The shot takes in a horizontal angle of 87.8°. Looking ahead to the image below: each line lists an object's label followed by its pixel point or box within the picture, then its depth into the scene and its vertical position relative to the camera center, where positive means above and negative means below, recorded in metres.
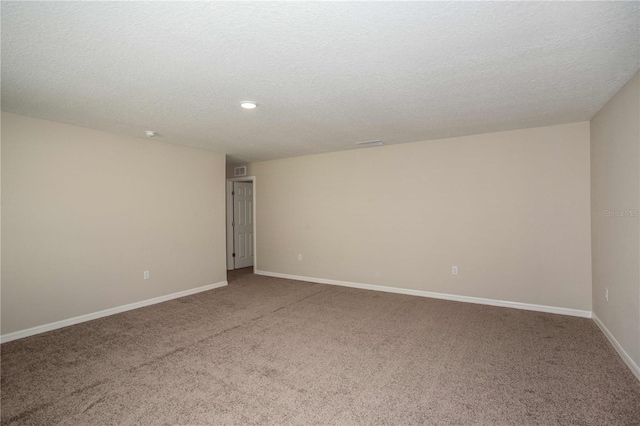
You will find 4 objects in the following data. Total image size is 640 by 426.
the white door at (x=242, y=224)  7.63 -0.22
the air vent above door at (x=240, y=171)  7.14 +0.95
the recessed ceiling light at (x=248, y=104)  3.19 +1.08
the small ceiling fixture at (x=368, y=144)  5.15 +1.11
